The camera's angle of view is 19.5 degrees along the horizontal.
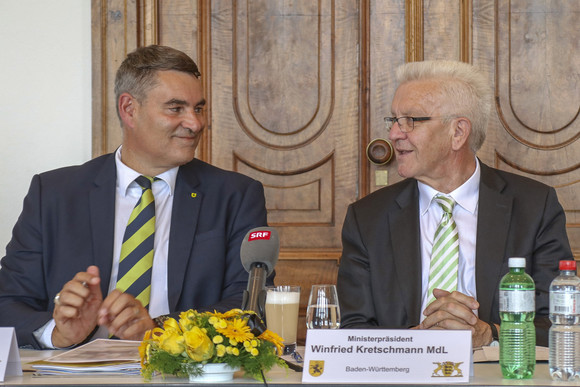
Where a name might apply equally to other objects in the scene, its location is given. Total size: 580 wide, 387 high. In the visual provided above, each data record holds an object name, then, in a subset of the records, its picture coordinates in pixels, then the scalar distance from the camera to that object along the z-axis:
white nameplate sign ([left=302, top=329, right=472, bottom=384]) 3.24
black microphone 3.50
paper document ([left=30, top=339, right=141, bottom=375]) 3.41
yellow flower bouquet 3.26
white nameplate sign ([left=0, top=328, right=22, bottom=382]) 3.35
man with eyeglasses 4.28
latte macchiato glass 3.68
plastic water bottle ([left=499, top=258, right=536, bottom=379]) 3.30
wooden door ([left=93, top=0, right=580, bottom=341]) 5.18
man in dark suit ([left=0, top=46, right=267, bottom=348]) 4.39
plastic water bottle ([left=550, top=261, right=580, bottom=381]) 3.29
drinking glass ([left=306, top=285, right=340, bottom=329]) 3.58
